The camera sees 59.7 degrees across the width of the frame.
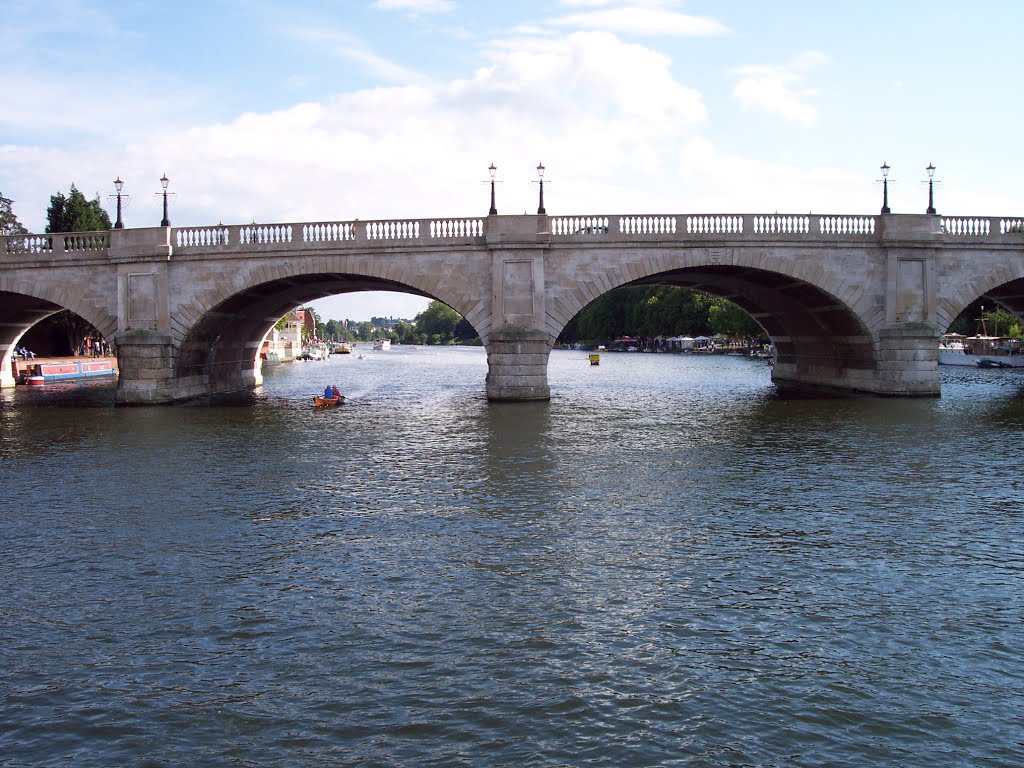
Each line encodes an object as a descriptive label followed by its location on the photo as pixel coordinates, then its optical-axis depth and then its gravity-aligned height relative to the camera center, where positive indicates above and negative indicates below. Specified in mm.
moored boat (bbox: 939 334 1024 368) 70250 -152
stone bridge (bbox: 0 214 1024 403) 35406 +3555
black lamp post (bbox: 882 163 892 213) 36844 +6774
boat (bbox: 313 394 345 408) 39156 -1879
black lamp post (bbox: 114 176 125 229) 36938 +7300
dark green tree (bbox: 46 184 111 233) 66312 +11200
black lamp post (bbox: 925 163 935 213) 36669 +6362
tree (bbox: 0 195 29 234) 71562 +11698
